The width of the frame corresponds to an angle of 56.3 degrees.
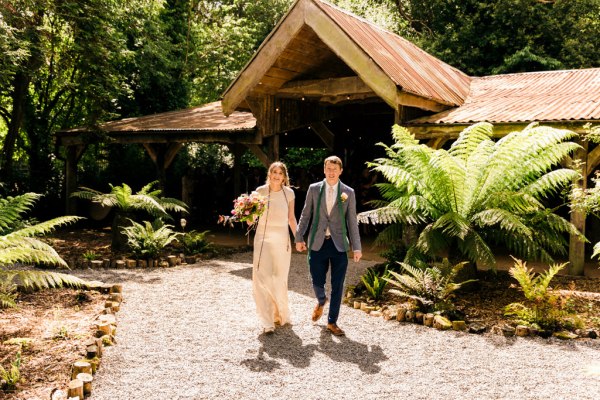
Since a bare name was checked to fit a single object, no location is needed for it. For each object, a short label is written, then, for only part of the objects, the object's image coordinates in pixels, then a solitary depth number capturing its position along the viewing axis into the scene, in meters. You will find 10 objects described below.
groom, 5.40
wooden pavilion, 8.71
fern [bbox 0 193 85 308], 4.61
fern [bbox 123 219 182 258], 9.43
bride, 5.48
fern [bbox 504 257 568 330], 5.66
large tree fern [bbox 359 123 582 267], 6.52
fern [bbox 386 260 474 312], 6.09
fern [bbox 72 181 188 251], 9.88
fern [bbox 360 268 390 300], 6.87
